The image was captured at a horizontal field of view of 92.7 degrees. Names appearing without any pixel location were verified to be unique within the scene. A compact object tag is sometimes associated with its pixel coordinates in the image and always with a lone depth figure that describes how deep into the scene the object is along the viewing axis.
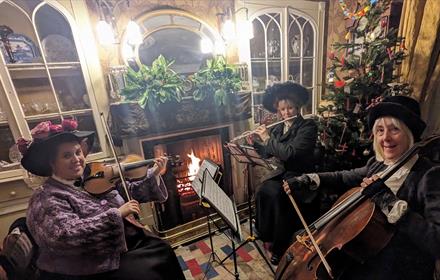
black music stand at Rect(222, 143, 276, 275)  1.55
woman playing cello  0.87
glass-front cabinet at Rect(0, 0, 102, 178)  1.61
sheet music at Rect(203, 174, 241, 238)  1.17
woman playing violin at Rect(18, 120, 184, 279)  1.00
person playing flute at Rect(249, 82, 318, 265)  1.63
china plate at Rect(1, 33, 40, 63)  1.60
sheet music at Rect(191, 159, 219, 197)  1.50
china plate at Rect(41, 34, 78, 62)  1.74
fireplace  2.12
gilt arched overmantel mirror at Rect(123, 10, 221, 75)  1.94
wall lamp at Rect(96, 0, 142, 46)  1.72
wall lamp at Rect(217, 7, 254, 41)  2.16
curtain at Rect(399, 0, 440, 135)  1.48
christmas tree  1.68
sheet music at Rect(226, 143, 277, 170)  1.54
